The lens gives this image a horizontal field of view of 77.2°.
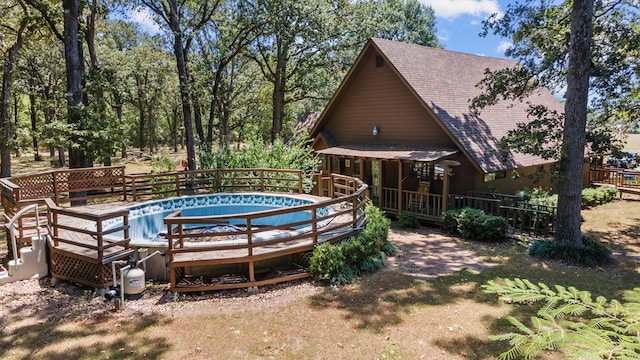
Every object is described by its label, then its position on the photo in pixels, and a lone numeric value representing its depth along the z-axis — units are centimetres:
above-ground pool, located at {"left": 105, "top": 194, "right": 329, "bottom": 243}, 1274
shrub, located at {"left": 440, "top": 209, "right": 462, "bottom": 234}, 1301
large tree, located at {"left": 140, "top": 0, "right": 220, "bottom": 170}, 1826
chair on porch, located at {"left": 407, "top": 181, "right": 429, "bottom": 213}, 1478
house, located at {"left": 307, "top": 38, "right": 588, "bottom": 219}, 1471
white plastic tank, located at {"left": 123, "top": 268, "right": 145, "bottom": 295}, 722
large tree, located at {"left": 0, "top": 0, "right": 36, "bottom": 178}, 1706
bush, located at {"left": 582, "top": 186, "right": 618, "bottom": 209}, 1730
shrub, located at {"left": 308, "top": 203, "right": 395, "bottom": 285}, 834
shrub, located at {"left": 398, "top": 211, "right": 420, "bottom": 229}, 1421
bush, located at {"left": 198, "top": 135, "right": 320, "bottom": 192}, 1677
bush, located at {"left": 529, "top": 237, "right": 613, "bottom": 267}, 983
